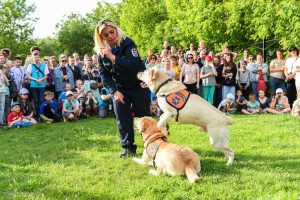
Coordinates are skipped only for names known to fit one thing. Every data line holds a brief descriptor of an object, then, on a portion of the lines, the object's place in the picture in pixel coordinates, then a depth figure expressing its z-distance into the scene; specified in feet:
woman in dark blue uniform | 14.45
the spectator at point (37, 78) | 29.35
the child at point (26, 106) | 28.57
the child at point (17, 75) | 29.04
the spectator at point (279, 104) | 31.29
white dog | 14.07
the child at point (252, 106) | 31.59
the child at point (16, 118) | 27.24
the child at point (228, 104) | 31.10
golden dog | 12.42
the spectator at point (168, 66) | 31.02
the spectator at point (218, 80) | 32.69
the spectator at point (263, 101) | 32.55
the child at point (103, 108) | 31.31
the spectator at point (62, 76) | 31.29
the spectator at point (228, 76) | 32.49
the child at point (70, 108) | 29.65
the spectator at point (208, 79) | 32.11
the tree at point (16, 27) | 98.00
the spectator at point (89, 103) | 32.13
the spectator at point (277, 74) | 33.29
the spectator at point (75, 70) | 33.07
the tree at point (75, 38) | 130.26
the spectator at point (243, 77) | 33.31
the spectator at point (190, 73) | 31.82
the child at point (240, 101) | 32.43
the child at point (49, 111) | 29.57
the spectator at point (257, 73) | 33.47
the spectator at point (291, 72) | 31.61
